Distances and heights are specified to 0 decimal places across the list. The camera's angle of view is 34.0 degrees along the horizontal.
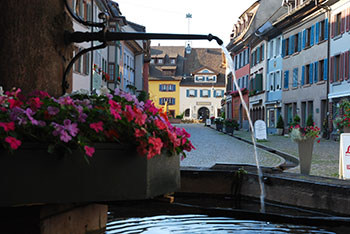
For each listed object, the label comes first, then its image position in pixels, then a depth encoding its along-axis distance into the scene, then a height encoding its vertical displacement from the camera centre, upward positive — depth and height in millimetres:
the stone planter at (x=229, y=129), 32819 -442
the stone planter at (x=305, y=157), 8758 -516
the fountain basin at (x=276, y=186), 5297 -661
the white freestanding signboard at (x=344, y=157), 8172 -469
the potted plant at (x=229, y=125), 32847 -200
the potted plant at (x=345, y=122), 9859 +38
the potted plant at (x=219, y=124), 40012 -194
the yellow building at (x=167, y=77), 88062 +6616
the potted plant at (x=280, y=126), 35281 -202
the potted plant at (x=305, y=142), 8785 -296
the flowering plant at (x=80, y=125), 2223 -25
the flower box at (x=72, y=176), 2232 -230
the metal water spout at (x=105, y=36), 2783 +412
